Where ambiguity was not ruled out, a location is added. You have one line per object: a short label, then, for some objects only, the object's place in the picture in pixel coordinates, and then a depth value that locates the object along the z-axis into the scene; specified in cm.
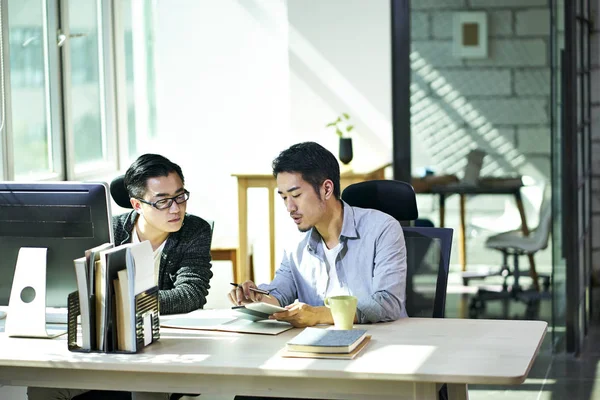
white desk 345
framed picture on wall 739
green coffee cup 398
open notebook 415
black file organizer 385
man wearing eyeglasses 486
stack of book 361
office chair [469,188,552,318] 760
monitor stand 408
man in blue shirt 453
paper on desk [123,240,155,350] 382
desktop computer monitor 404
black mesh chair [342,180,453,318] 471
